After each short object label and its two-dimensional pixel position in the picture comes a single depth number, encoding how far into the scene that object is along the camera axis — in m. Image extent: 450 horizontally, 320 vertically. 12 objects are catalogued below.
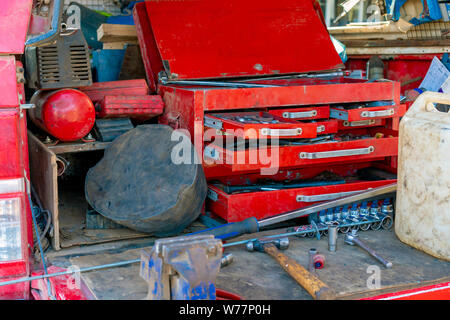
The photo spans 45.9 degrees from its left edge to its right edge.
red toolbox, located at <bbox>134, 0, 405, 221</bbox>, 2.60
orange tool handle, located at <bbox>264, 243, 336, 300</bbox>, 1.78
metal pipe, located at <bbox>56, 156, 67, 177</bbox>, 2.52
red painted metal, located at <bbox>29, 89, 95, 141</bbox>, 2.54
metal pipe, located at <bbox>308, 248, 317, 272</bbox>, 2.02
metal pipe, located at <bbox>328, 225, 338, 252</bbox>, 2.24
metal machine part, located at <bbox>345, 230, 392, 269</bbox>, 2.08
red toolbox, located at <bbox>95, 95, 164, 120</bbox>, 2.83
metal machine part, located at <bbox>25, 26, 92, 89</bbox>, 2.57
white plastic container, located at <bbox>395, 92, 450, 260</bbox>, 2.14
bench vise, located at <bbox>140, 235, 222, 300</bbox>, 1.58
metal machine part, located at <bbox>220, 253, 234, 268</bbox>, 2.09
